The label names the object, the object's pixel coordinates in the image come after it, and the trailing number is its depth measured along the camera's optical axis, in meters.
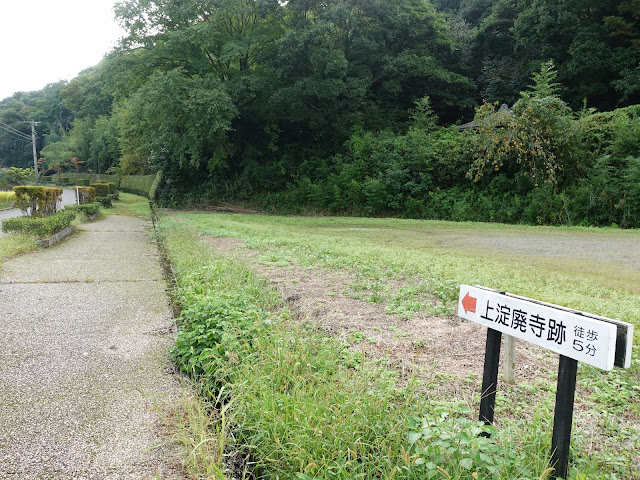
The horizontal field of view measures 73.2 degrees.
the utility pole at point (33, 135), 34.28
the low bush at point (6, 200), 19.41
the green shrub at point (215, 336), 2.50
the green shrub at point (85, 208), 14.18
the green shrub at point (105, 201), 21.22
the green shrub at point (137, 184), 34.53
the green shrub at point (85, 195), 18.95
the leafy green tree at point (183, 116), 16.31
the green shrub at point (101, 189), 23.72
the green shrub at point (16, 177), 33.11
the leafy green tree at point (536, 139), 11.77
